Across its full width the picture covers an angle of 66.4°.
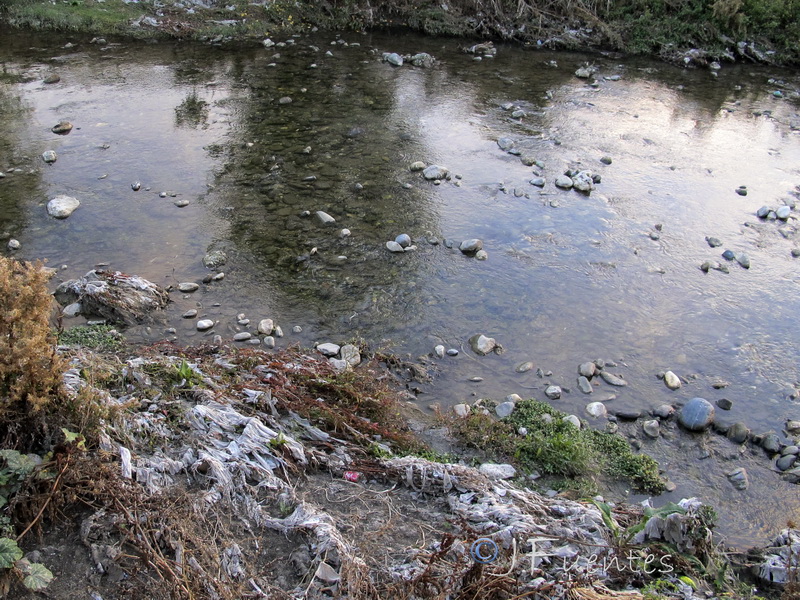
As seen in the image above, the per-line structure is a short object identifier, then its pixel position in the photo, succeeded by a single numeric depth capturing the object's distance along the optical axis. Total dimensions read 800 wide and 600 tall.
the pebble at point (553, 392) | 5.28
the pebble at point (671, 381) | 5.45
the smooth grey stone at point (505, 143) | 9.90
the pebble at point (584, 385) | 5.38
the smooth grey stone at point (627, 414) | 5.10
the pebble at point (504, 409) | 4.98
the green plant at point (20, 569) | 2.77
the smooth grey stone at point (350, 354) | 5.34
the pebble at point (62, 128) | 9.70
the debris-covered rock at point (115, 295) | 5.74
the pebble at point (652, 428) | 4.94
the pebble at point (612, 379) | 5.48
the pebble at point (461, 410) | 4.92
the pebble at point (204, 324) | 5.75
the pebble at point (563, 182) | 8.76
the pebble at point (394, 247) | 7.05
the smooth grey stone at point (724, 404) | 5.26
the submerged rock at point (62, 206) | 7.48
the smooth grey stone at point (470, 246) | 7.20
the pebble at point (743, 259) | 7.32
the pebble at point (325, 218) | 7.50
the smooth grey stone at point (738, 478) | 4.54
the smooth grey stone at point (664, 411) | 5.11
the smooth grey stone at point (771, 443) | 4.86
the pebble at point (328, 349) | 5.44
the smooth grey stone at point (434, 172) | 8.73
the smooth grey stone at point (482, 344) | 5.73
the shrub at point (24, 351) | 3.23
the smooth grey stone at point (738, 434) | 4.95
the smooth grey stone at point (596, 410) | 5.11
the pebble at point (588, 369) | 5.54
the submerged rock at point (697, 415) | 4.98
